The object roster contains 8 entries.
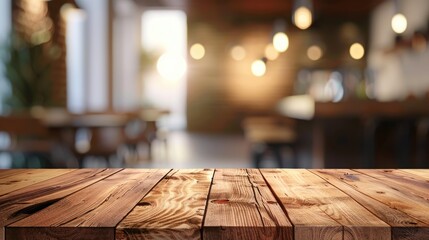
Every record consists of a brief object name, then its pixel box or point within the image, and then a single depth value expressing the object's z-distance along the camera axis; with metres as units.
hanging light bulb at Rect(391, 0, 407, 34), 4.68
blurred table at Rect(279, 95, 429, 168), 4.68
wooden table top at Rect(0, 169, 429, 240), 0.83
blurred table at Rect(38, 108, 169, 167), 4.51
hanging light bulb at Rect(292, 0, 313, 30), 4.91
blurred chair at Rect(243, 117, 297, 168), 5.16
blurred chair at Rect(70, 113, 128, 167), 4.76
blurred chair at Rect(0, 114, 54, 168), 4.07
